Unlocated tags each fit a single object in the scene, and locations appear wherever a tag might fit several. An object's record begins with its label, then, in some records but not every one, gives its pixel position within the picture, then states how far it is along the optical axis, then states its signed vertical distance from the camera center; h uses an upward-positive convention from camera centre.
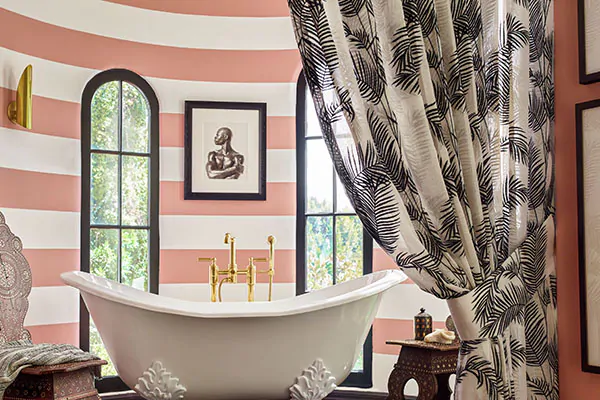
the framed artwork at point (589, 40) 2.21 +0.56
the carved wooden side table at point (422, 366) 3.58 -0.68
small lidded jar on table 3.81 -0.51
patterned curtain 2.17 +0.23
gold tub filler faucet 4.46 -0.26
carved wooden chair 3.00 -0.55
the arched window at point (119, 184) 4.44 +0.27
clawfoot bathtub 3.29 -0.53
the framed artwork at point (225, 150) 4.72 +0.49
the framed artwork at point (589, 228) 2.20 -0.01
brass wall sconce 3.84 +0.64
